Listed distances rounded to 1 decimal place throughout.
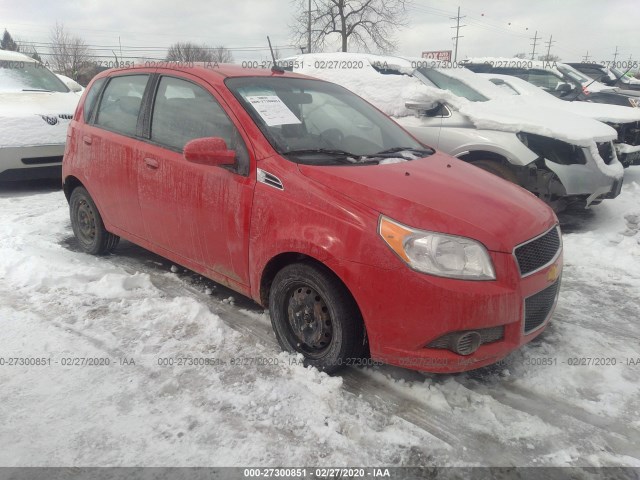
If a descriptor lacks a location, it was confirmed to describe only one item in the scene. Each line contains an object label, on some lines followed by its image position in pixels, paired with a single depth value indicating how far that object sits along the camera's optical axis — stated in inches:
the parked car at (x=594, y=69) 551.2
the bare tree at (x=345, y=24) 1139.3
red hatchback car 94.6
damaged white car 197.6
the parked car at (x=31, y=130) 251.4
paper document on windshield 122.8
